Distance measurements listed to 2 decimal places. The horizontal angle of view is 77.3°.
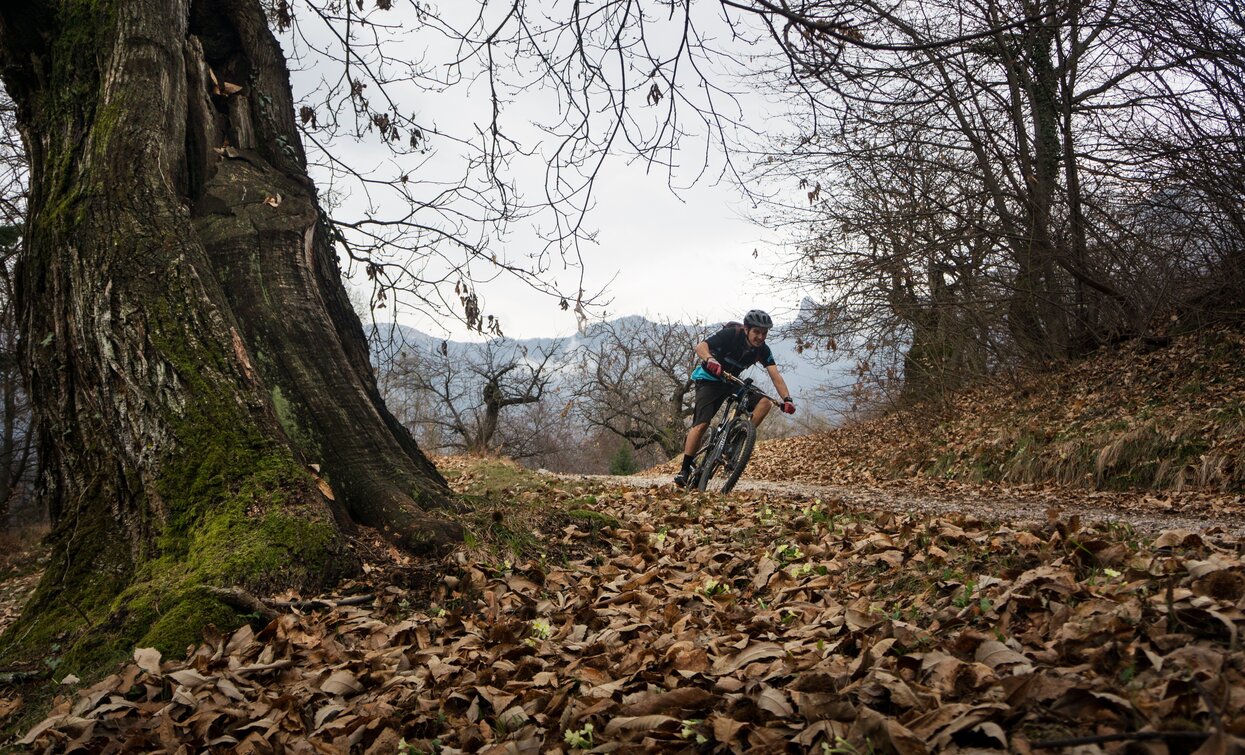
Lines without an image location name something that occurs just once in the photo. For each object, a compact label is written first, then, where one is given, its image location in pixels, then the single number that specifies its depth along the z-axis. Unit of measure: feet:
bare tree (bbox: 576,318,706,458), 118.01
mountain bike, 27.40
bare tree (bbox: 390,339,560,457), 106.01
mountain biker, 27.53
